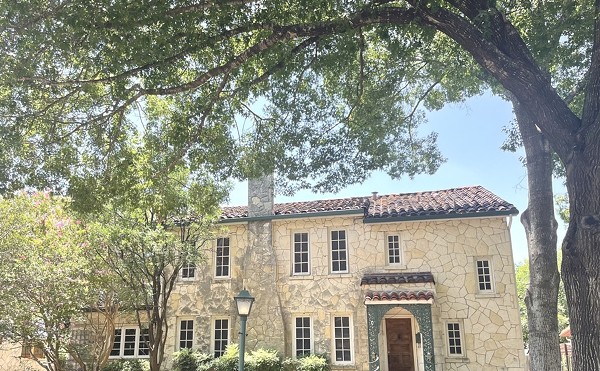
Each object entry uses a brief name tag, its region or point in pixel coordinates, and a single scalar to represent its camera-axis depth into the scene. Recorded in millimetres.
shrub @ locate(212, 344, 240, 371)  15375
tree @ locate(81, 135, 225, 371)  12562
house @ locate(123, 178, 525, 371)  15023
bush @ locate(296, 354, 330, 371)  15250
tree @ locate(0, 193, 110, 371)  12984
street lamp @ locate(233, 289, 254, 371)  9016
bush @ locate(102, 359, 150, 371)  16531
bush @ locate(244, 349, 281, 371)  15184
